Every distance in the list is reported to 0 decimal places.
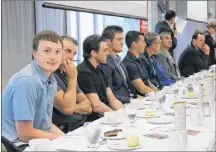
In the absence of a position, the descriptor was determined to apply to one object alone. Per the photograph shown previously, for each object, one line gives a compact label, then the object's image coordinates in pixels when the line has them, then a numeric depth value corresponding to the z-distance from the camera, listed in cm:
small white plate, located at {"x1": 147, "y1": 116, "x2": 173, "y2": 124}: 250
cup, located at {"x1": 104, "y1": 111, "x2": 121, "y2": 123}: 255
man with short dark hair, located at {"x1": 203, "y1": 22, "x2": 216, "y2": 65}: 800
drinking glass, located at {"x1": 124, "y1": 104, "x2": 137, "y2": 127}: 245
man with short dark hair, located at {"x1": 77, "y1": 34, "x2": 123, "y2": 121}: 367
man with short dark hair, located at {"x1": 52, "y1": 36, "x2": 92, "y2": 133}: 317
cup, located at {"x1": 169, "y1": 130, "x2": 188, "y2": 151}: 183
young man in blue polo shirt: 243
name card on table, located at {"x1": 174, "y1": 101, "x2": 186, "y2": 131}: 185
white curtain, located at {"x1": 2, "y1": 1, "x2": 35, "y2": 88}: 516
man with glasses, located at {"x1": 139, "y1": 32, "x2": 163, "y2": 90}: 535
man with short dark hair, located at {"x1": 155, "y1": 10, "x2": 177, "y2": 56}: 701
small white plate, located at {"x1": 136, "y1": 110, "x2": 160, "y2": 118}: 273
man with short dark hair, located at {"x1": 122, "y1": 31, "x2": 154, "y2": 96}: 483
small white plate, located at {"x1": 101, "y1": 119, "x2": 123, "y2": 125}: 251
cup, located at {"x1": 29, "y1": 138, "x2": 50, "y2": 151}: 181
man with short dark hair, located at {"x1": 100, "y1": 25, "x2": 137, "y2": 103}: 423
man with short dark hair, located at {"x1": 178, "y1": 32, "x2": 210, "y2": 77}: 682
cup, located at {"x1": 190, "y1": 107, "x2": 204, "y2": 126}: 239
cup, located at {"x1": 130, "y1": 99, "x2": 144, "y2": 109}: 301
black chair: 242
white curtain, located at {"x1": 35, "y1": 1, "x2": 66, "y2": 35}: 575
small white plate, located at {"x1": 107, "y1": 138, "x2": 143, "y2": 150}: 188
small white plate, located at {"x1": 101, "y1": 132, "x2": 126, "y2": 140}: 207
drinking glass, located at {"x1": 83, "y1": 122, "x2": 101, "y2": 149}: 193
